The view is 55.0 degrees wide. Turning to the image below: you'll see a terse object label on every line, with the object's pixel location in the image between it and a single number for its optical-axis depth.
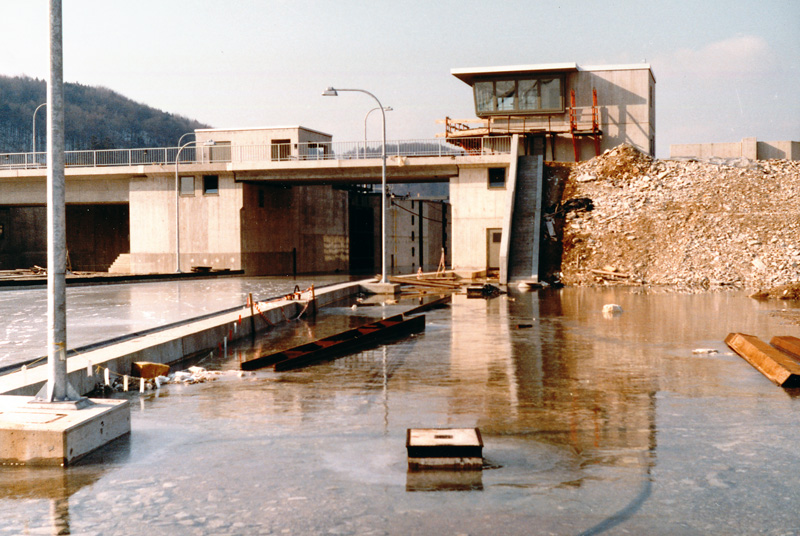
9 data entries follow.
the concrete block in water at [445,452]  6.77
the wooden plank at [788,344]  13.20
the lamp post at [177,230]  43.44
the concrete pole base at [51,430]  6.83
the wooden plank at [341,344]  12.88
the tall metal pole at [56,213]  7.64
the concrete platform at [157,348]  9.35
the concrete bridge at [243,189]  43.62
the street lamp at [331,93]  29.89
